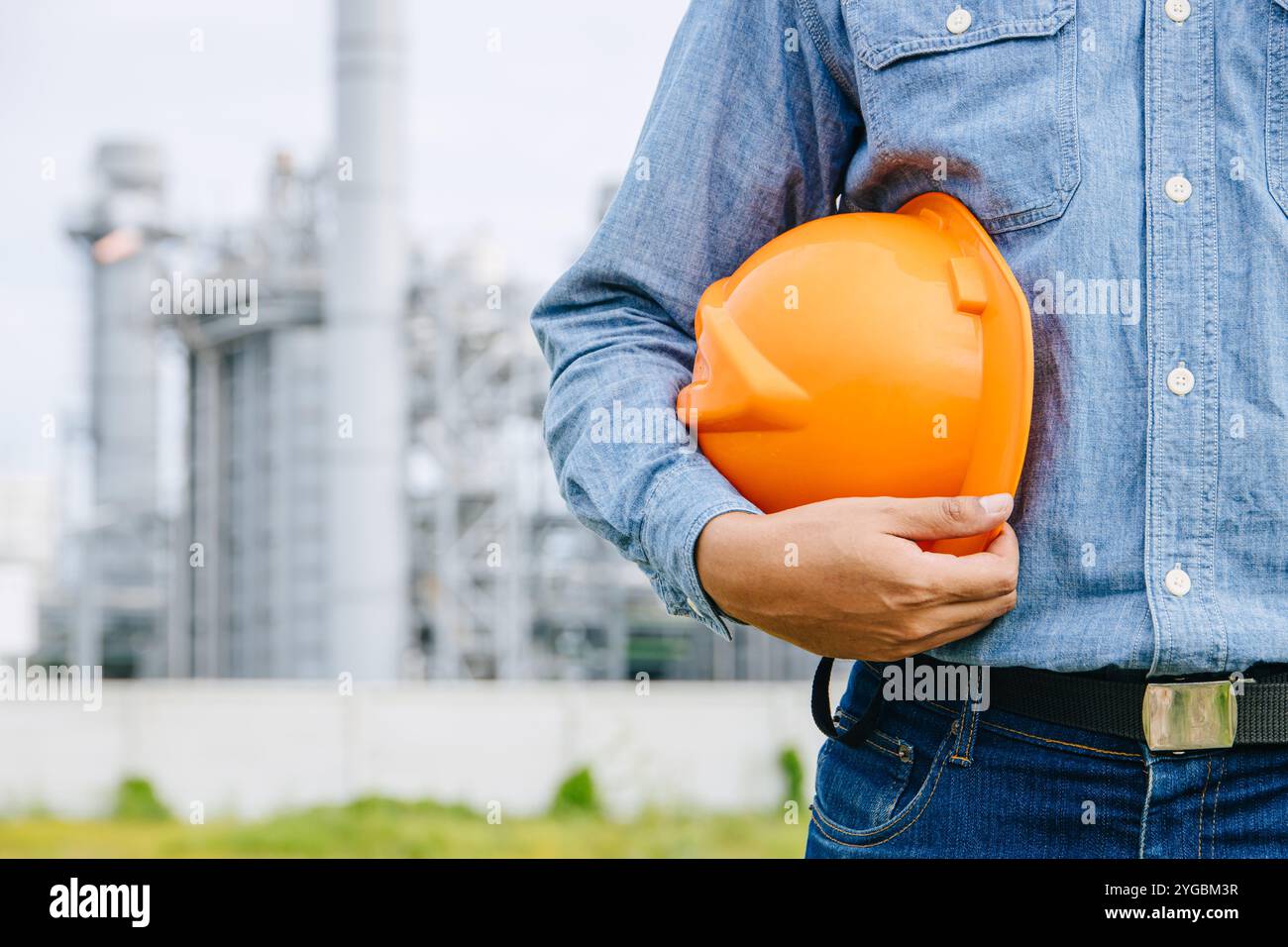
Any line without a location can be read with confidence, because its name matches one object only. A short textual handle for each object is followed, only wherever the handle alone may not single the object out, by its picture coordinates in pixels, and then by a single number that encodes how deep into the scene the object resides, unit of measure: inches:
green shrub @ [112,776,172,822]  360.8
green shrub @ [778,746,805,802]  365.7
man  44.5
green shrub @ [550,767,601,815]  357.7
